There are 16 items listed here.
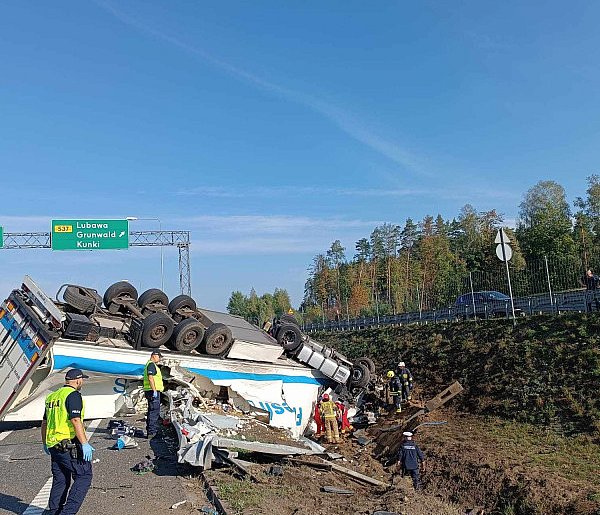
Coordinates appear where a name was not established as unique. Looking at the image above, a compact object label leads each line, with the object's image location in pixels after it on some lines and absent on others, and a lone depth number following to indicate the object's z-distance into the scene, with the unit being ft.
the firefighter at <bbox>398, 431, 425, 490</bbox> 30.09
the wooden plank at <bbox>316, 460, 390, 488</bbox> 24.77
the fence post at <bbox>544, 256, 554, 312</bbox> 57.38
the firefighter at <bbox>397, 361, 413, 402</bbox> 48.49
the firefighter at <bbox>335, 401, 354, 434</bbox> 43.14
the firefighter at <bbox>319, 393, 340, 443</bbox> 39.86
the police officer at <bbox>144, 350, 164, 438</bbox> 27.76
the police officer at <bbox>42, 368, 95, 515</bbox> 15.43
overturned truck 31.63
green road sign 88.99
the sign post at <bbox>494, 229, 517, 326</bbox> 47.80
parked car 64.42
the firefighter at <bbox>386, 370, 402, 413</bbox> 46.73
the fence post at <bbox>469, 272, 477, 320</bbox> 66.61
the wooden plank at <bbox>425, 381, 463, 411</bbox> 45.33
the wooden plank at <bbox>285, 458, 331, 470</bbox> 24.33
